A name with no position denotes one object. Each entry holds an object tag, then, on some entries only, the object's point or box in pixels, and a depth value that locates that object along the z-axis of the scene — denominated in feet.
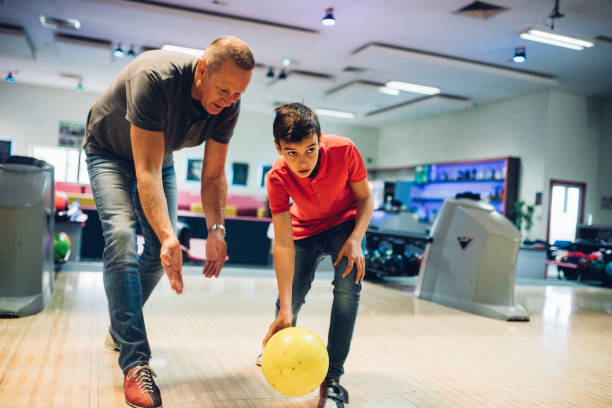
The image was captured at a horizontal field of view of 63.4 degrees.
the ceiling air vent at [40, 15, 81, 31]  22.83
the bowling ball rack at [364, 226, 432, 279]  17.58
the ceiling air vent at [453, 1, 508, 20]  19.36
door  31.12
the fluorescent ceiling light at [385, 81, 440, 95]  31.27
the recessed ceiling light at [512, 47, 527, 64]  22.81
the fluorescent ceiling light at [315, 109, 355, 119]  40.83
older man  5.30
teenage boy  5.51
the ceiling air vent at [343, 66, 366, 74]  28.96
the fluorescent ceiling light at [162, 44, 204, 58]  26.30
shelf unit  31.94
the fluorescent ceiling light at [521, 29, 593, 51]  21.34
